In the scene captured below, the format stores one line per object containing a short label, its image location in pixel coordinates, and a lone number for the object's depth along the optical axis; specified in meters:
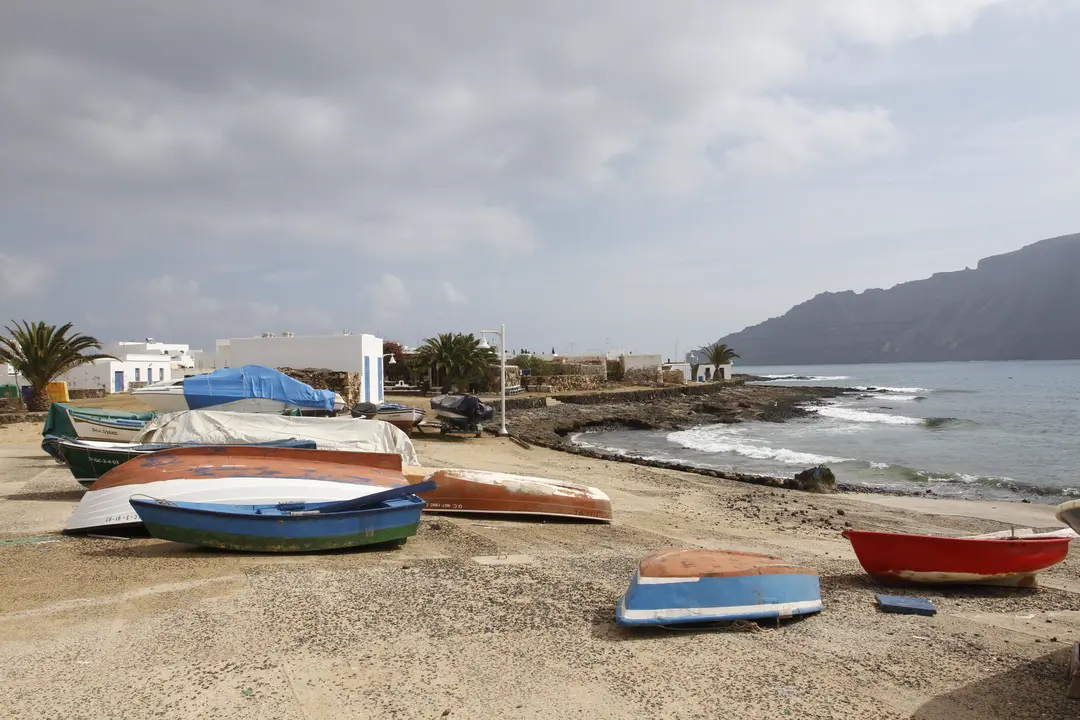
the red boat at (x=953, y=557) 7.04
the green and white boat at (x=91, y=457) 10.46
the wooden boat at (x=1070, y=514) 4.59
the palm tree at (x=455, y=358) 37.16
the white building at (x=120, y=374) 38.16
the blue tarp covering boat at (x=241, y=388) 16.05
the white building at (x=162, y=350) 51.47
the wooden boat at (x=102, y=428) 13.45
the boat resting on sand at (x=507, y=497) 10.44
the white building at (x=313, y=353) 25.48
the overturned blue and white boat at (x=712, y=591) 5.33
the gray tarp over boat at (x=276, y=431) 12.22
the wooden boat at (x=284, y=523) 7.12
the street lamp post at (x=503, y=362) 22.75
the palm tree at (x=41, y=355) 24.08
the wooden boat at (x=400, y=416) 21.39
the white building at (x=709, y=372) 68.00
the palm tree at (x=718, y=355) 71.88
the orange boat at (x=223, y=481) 8.02
